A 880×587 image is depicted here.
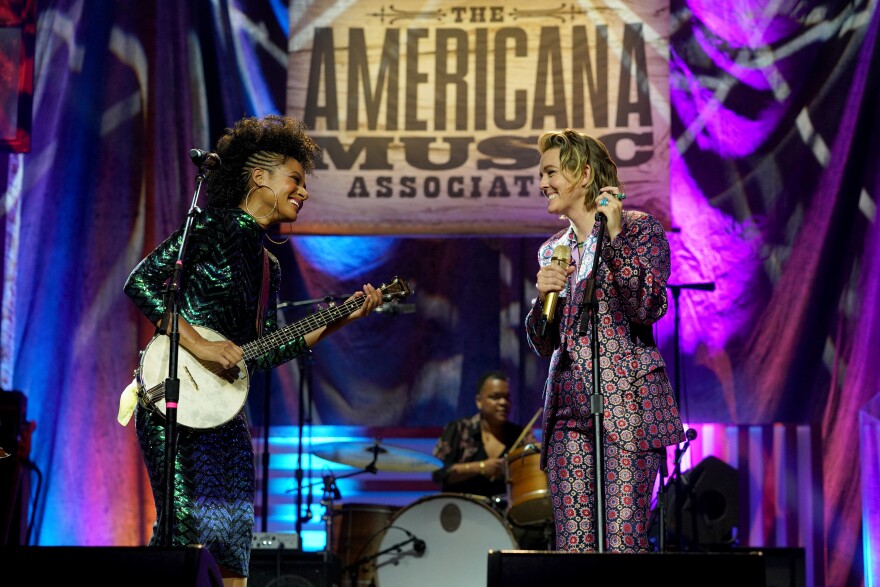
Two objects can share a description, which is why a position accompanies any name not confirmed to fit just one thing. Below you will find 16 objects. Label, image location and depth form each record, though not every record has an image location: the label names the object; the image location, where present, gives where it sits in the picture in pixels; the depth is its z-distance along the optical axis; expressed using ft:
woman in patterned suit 12.53
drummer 26.53
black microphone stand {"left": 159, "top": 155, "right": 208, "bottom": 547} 12.60
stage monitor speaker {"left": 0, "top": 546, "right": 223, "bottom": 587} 9.74
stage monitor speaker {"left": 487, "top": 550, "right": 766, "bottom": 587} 9.80
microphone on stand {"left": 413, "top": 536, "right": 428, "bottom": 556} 25.32
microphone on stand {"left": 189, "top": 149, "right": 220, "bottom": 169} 14.44
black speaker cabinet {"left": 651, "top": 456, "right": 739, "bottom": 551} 24.89
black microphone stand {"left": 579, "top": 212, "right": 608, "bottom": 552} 11.93
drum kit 25.07
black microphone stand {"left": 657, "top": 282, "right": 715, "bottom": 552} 21.63
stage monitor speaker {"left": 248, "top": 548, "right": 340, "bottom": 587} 22.97
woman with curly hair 13.37
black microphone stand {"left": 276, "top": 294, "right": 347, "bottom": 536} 24.76
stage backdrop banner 26.43
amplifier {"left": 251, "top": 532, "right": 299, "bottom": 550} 22.99
